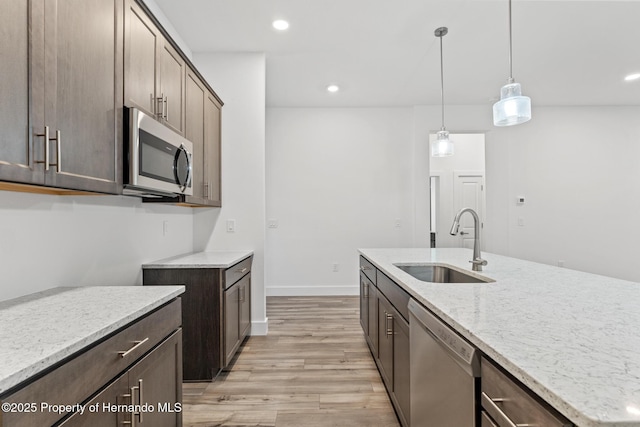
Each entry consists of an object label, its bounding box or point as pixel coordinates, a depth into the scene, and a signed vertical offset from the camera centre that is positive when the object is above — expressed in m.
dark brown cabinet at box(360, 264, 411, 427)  1.62 -0.75
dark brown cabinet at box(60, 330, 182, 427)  0.95 -0.61
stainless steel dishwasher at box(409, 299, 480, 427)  0.92 -0.53
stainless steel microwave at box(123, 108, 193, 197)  1.54 +0.32
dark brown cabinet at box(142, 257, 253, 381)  2.25 -0.68
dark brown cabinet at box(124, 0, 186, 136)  1.61 +0.83
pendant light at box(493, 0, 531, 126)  2.12 +0.72
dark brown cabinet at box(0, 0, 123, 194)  0.96 +0.43
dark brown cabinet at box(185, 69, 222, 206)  2.49 +0.66
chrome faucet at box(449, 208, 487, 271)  1.91 -0.18
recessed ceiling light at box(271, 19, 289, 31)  2.77 +1.66
